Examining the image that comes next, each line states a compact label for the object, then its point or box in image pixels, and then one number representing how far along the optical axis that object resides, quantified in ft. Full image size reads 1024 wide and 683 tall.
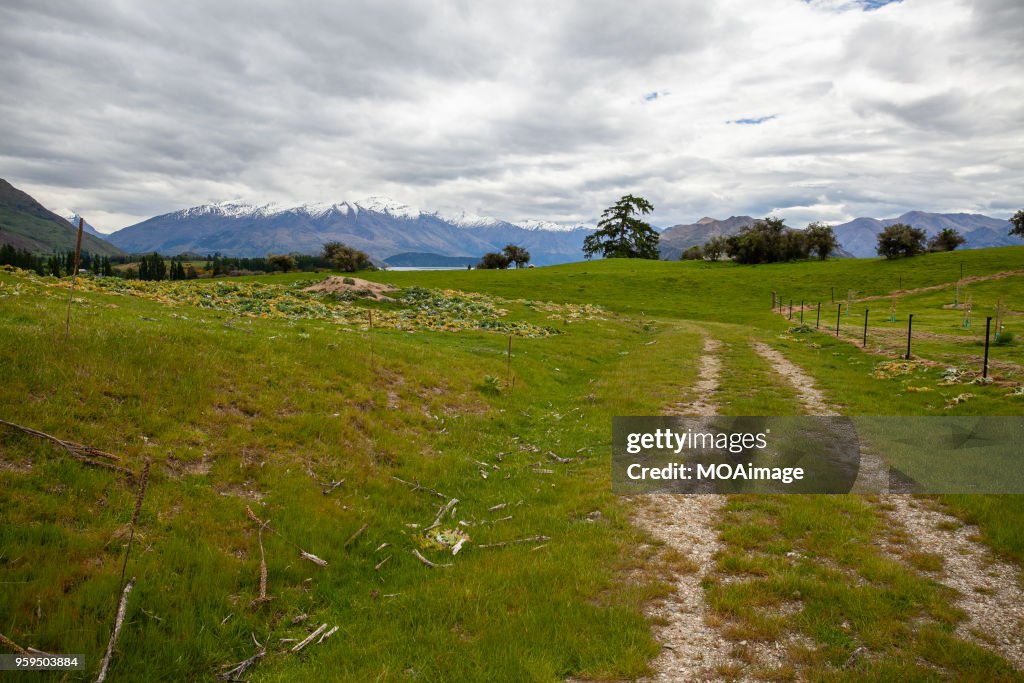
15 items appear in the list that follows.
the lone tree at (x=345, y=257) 353.51
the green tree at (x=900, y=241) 332.80
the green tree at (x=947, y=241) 365.61
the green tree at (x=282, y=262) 385.70
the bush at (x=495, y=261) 469.16
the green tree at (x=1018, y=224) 356.18
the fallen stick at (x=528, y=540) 31.63
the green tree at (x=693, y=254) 499.88
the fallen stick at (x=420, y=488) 39.37
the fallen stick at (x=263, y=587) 24.57
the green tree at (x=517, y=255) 465.06
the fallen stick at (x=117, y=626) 19.01
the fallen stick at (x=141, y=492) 18.79
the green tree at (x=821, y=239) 371.35
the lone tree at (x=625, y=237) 515.50
